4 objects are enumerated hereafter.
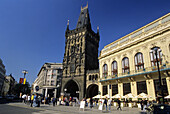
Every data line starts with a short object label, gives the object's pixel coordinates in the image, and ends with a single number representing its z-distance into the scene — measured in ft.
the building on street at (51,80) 186.19
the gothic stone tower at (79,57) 140.05
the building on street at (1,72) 243.81
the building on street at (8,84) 329.93
